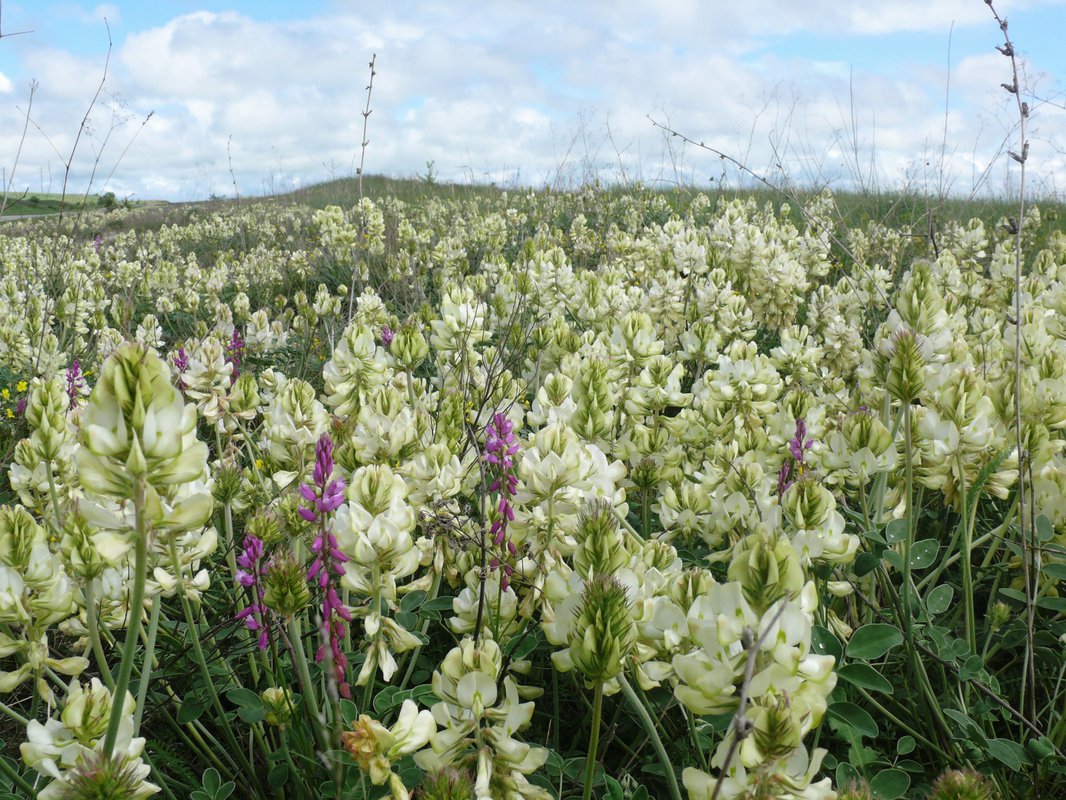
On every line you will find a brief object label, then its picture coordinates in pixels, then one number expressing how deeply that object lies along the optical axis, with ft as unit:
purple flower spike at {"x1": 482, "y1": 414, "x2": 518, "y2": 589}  1.85
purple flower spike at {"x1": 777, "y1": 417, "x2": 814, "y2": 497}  1.98
